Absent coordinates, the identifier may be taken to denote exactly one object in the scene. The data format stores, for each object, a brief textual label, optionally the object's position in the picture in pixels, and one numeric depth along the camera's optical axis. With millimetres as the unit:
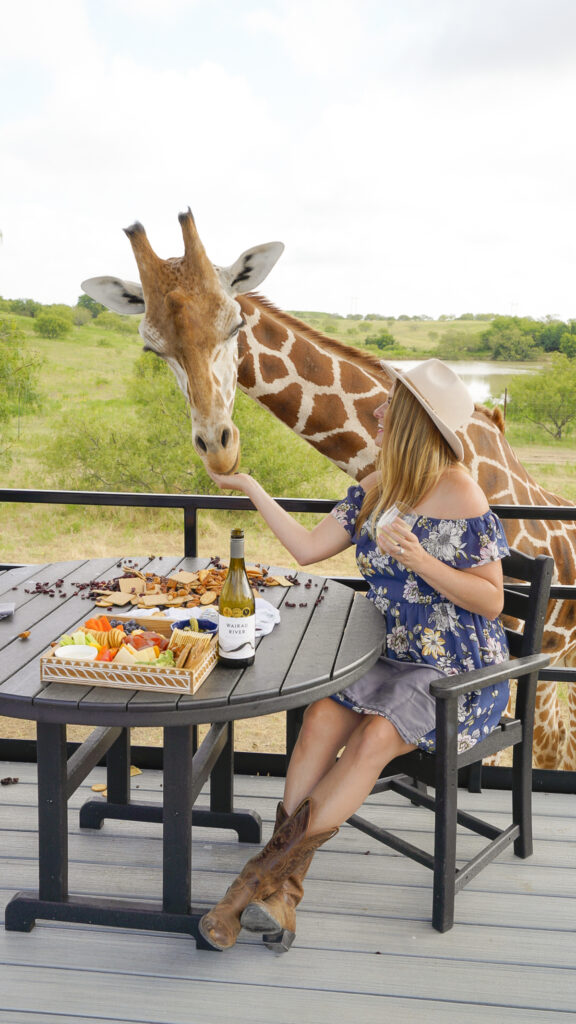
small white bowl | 1452
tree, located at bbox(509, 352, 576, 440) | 15430
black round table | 1398
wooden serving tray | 1418
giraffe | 3209
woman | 1647
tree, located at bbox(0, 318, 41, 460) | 13453
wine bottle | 1525
